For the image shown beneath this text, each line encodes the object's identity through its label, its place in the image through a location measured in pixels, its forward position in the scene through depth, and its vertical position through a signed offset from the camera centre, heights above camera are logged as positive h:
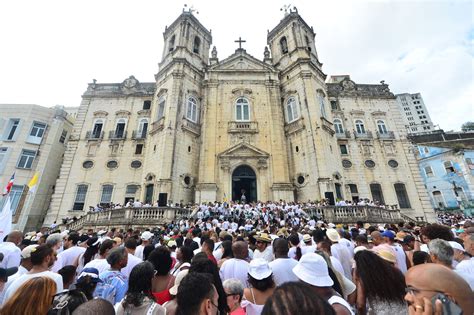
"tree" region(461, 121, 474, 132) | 56.18 +22.61
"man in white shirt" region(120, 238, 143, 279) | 4.32 -0.67
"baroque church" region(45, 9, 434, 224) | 21.11 +8.76
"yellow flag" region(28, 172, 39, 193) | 17.48 +3.00
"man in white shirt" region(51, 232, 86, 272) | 4.46 -0.70
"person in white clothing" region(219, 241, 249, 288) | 3.79 -0.76
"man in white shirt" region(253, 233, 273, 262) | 4.90 -0.62
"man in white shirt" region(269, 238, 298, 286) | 3.62 -0.71
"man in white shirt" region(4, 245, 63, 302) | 3.00 -0.62
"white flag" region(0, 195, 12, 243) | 7.73 +0.05
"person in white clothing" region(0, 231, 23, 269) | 4.48 -0.61
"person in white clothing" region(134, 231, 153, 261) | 5.69 -0.63
